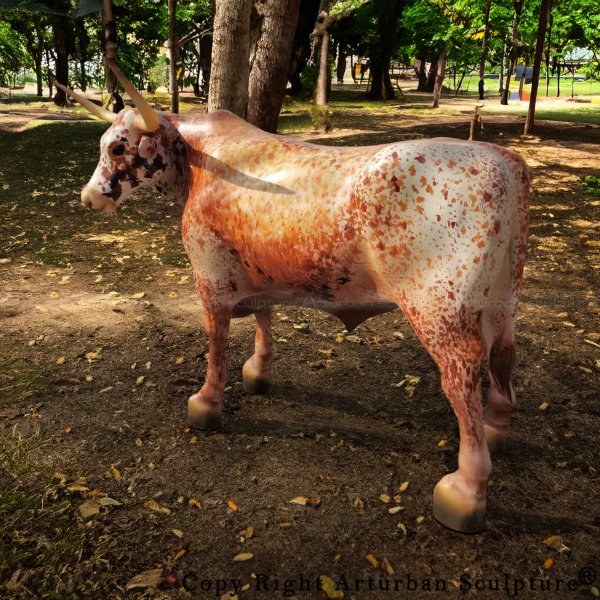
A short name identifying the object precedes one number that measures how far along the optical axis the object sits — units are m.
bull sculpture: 2.64
